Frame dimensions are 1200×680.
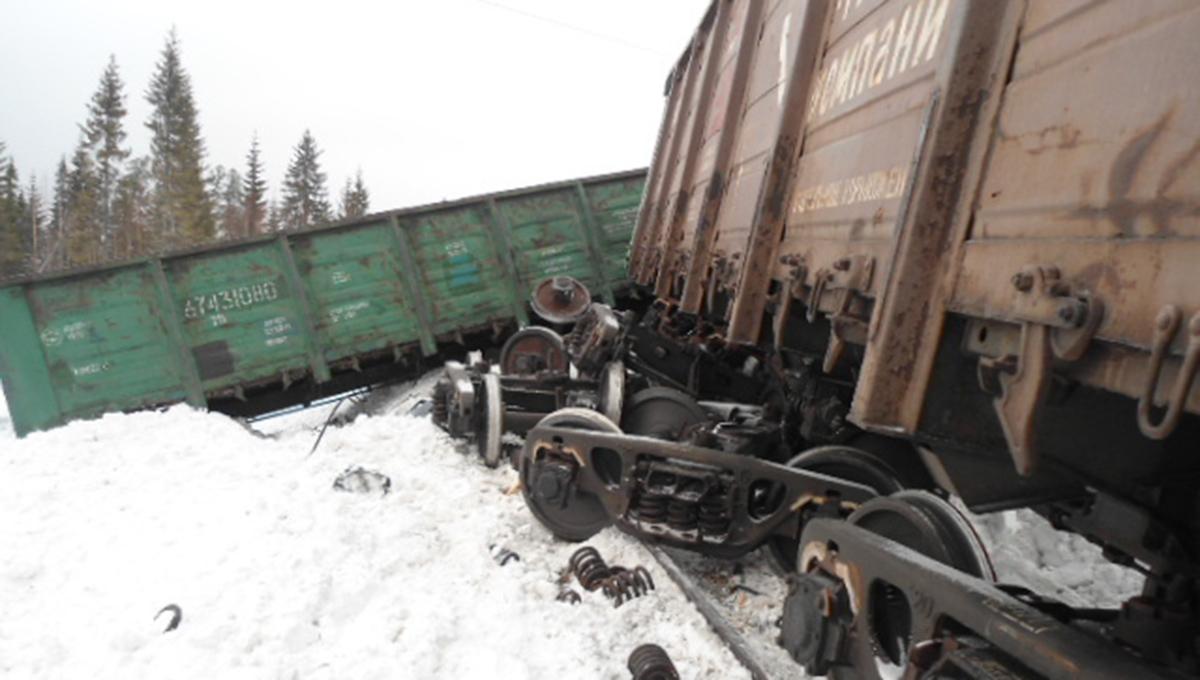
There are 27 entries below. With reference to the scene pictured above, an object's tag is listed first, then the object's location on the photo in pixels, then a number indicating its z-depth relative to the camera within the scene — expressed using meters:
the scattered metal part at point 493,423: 6.59
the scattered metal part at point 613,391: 5.83
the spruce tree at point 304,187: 51.44
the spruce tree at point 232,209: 51.22
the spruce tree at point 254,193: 46.78
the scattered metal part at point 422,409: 9.16
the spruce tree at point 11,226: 41.22
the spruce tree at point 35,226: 43.97
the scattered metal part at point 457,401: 6.79
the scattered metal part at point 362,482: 5.84
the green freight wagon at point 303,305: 9.80
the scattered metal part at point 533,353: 8.31
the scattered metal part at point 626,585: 4.07
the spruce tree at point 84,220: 39.81
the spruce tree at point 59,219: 42.97
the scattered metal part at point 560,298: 9.83
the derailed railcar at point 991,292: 1.18
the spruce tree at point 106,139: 41.75
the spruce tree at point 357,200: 53.09
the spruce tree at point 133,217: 39.81
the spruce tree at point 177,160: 39.50
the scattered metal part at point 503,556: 4.54
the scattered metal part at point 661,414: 5.48
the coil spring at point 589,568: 4.24
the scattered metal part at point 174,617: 3.65
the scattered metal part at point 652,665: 3.20
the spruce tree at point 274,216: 54.91
